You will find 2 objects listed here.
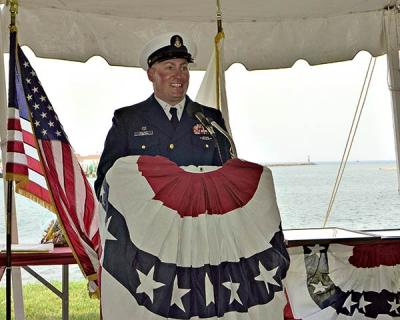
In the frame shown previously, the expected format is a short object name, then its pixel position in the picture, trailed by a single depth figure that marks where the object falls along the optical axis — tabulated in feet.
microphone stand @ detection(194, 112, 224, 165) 7.31
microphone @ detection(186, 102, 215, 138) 7.37
